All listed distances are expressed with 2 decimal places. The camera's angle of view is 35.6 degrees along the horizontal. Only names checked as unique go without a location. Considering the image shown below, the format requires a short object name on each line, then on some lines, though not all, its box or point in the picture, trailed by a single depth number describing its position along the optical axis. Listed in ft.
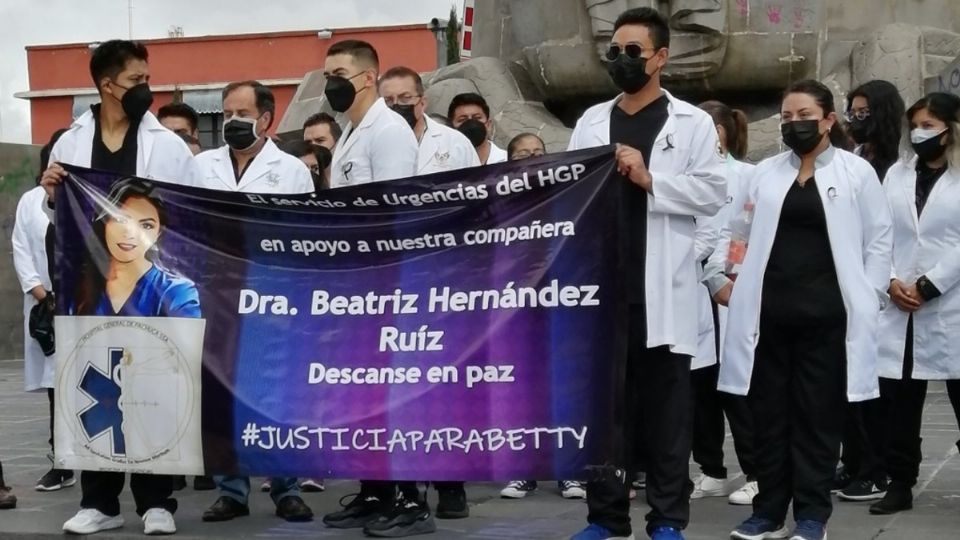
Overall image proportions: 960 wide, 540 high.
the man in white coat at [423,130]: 24.61
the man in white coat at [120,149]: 21.27
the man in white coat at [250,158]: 24.02
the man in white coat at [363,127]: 21.72
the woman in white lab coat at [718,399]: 23.44
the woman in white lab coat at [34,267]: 27.91
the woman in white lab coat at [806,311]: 19.72
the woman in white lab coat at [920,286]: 22.31
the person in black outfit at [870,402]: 23.67
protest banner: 19.27
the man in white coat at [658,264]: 18.85
